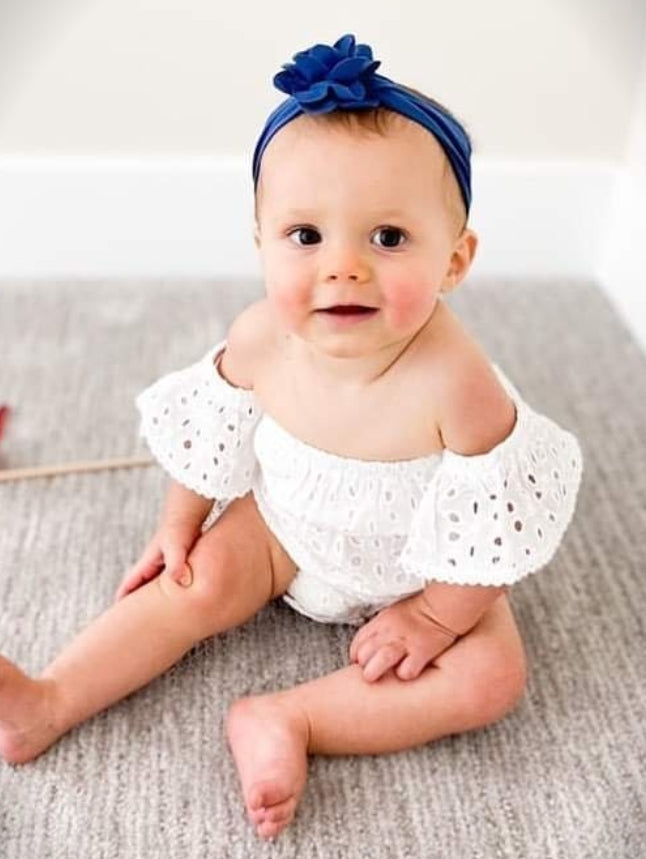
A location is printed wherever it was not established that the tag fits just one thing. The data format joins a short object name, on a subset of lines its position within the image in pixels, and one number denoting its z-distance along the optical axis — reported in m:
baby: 0.78
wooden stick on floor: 1.19
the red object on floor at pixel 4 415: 1.26
